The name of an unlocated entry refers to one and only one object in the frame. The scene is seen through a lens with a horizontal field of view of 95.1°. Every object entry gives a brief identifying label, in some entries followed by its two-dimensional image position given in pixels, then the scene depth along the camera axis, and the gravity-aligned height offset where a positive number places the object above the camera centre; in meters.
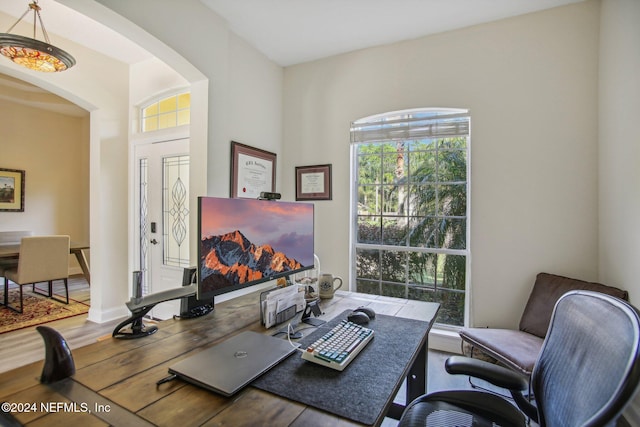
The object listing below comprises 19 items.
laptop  0.88 -0.51
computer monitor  1.15 -0.14
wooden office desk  0.74 -0.52
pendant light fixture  2.07 +1.19
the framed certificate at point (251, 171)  2.63 +0.40
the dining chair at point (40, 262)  3.55 -0.66
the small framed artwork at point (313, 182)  3.08 +0.31
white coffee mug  1.87 -0.49
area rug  3.23 -1.24
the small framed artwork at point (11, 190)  4.85 +0.34
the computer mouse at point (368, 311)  1.49 -0.51
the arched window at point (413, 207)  2.63 +0.05
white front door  3.09 -0.04
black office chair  0.69 -0.48
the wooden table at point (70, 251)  3.53 -0.52
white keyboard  1.00 -0.50
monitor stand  1.19 -0.42
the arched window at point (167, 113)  3.09 +1.09
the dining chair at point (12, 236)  4.55 -0.42
